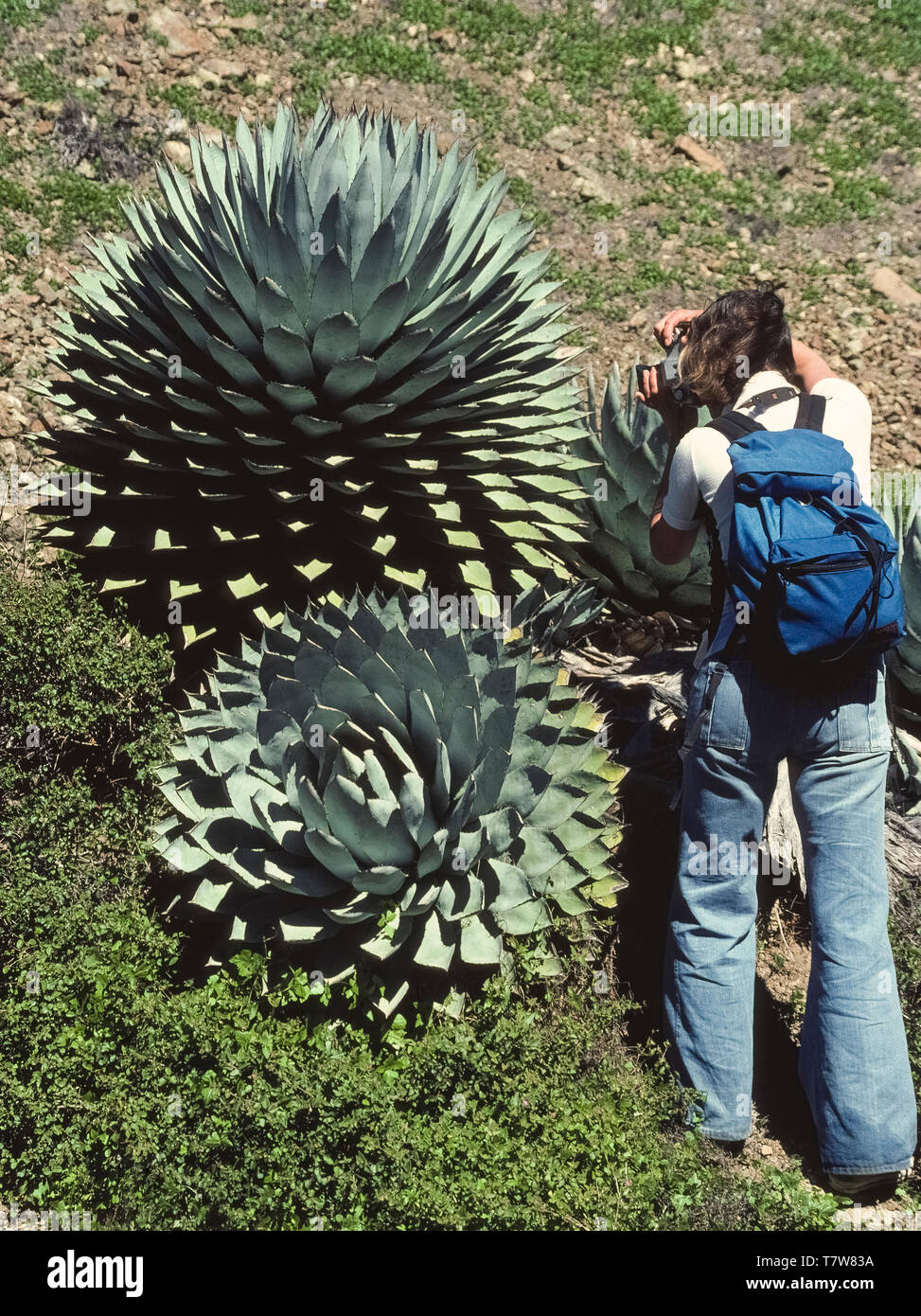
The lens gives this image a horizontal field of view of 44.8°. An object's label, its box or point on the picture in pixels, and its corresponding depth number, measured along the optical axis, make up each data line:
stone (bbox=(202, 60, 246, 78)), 6.80
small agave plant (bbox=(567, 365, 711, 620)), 3.94
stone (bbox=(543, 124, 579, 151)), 6.99
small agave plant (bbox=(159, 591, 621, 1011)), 2.69
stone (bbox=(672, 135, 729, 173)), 7.09
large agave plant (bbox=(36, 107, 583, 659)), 3.31
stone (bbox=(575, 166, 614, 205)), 6.78
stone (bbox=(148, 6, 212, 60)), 6.82
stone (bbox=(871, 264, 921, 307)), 6.56
